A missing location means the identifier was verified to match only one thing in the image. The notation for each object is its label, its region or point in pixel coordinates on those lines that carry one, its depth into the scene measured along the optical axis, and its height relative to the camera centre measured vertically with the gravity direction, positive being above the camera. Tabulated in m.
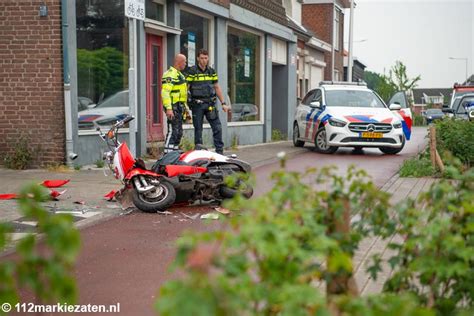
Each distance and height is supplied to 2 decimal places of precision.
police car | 16.08 -0.74
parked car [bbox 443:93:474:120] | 22.30 -0.52
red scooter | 7.97 -0.98
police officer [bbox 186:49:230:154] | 12.49 -0.12
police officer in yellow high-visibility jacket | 11.54 -0.20
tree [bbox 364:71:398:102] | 62.06 +0.13
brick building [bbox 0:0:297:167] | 11.78 +0.40
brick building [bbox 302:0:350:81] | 40.09 +3.88
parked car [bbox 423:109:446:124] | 50.79 -1.77
